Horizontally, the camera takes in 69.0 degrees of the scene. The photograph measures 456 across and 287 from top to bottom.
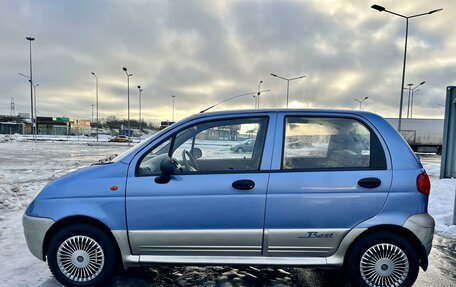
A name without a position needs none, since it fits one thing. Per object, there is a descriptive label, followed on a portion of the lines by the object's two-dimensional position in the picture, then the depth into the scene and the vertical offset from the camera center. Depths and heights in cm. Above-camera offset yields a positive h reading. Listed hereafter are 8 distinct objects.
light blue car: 326 -79
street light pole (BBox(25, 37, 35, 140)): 4447 +636
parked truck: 3378 +17
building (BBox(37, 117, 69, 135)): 8034 -71
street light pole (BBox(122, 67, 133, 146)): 4602 +734
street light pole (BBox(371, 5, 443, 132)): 1957 +725
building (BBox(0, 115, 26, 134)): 7868 -78
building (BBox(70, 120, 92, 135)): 8676 -41
